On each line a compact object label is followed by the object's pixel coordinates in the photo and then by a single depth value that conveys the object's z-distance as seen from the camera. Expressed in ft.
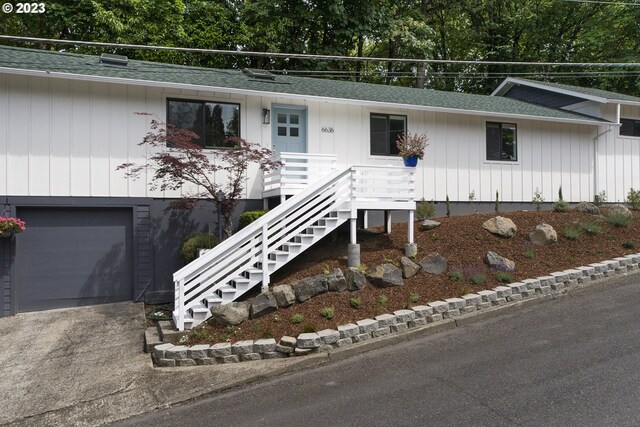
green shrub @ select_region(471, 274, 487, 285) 25.88
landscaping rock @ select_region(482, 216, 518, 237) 31.22
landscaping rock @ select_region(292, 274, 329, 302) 24.36
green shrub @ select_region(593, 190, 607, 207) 45.14
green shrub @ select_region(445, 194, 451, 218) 39.34
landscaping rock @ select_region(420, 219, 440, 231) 32.45
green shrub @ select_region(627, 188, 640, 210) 40.25
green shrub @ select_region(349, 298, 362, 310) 23.66
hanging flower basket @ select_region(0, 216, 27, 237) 27.84
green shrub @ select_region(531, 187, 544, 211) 43.42
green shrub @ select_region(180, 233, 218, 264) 30.55
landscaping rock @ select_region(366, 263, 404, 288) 25.45
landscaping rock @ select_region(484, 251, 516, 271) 27.32
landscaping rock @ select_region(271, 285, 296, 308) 23.94
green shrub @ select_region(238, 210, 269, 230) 31.24
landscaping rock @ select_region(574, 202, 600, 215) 36.81
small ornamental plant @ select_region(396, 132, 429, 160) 29.50
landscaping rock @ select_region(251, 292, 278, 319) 23.41
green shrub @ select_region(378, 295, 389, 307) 23.85
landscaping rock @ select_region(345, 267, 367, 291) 25.11
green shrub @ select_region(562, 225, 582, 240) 31.17
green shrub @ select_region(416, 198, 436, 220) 35.63
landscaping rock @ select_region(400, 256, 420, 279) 26.48
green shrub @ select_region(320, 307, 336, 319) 22.78
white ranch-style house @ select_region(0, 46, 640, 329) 27.53
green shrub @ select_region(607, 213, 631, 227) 33.14
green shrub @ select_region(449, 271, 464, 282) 26.20
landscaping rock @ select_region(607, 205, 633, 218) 33.95
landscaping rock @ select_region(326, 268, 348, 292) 24.93
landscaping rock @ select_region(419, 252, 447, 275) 27.07
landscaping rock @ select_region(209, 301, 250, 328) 22.94
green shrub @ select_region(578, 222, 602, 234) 32.01
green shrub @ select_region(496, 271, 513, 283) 26.21
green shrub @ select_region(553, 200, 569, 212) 37.14
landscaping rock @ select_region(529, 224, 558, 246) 30.53
